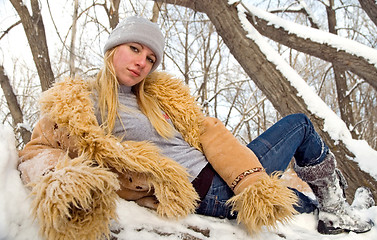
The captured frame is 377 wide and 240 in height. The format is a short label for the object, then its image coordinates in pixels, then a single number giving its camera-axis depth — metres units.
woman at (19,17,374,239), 0.84
